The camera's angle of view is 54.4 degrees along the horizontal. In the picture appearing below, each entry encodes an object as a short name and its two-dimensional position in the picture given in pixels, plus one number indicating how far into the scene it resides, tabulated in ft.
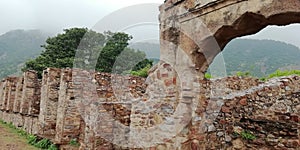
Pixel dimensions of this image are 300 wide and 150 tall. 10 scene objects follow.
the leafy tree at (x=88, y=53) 59.33
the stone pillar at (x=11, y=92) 52.95
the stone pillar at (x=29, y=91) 41.45
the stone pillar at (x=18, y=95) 47.17
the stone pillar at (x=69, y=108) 25.93
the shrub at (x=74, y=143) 25.42
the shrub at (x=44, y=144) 28.50
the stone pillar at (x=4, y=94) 57.89
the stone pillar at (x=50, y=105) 30.73
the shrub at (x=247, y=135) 16.99
